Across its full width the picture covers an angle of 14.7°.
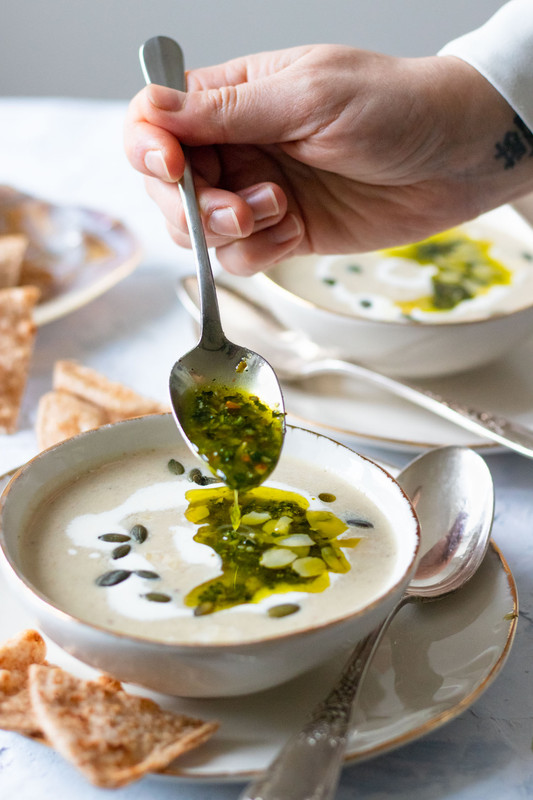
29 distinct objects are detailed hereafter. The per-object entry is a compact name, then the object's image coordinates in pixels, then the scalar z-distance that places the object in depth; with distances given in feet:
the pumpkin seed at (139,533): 2.66
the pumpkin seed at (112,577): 2.58
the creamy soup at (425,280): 3.45
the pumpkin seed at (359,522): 2.73
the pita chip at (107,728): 2.40
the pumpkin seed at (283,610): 2.54
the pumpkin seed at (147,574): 2.59
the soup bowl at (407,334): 3.24
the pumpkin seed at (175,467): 2.82
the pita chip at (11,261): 3.49
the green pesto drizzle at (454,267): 3.47
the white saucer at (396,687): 2.46
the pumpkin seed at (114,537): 2.65
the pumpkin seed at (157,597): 2.55
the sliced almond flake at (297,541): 2.65
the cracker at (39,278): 3.55
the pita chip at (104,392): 3.14
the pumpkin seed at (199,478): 2.80
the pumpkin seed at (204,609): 2.53
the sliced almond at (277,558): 2.62
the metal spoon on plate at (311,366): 3.05
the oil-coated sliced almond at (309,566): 2.61
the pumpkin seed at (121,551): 2.62
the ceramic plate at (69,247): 3.56
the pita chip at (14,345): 3.16
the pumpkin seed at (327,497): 2.78
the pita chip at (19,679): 2.46
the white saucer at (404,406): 3.14
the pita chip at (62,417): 3.05
